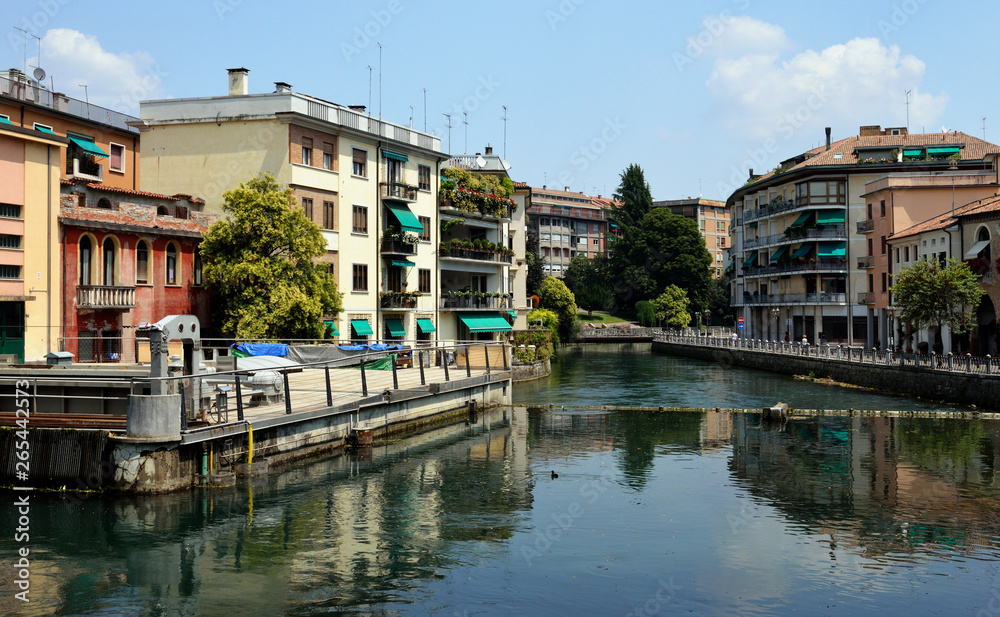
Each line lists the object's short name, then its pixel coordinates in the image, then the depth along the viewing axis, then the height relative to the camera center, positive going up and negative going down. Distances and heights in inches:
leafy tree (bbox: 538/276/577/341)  3978.8 +99.0
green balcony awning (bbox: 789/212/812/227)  3176.7 +360.3
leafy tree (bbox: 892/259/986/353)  1815.9 +54.6
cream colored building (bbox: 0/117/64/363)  1238.9 +109.1
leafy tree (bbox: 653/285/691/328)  4480.8 +71.5
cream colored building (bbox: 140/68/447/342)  1737.2 +302.8
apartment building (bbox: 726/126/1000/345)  3048.7 +357.7
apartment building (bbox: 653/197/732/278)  6117.1 +686.7
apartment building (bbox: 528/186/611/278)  5723.4 +622.0
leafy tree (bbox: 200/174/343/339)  1524.4 +92.7
